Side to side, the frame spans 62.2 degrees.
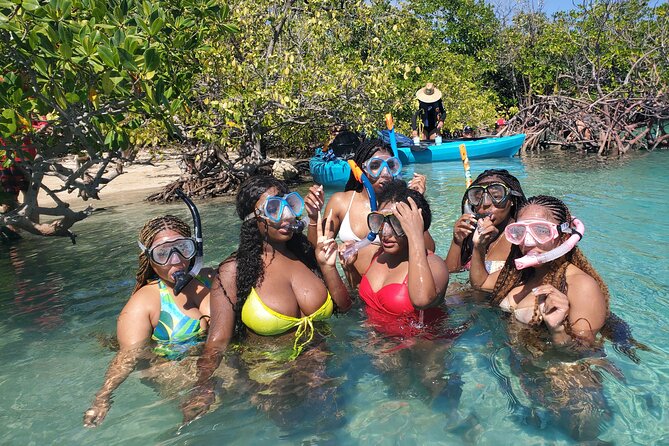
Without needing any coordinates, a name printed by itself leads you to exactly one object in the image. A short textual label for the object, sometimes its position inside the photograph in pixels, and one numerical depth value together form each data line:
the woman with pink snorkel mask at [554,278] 2.86
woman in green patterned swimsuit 3.25
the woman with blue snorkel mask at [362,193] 4.35
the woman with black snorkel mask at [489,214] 3.78
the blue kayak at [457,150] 14.81
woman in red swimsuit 3.19
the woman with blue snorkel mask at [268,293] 3.23
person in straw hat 15.34
